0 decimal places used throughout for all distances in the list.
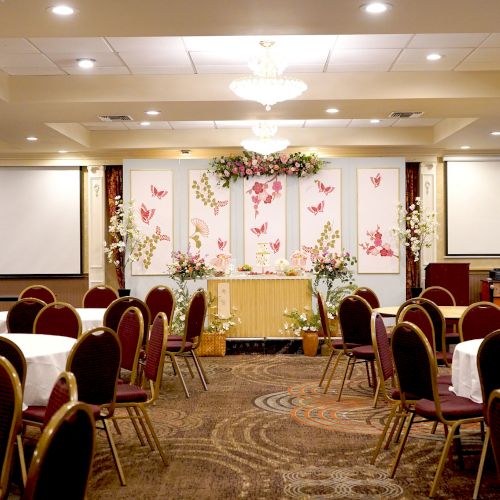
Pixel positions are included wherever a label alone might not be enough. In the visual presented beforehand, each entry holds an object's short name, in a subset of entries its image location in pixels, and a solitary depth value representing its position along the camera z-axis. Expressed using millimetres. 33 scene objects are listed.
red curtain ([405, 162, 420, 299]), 14070
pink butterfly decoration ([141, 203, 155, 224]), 13266
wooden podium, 12656
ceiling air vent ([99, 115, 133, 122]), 9842
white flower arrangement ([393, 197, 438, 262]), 13062
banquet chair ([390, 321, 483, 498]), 4512
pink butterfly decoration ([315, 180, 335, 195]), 13227
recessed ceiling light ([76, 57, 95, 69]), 8000
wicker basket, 10594
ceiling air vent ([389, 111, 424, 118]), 9702
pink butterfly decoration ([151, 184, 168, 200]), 13266
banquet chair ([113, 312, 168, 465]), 5105
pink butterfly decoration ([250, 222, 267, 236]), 13281
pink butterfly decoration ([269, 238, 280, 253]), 13258
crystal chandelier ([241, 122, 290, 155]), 10664
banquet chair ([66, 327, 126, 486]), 4484
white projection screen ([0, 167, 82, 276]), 14102
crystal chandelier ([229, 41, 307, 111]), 7297
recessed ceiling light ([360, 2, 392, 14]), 5535
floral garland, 13117
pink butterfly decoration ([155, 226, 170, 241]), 13273
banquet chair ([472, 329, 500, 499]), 4230
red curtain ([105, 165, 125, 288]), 14116
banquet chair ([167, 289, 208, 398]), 7799
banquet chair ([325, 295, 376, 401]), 7227
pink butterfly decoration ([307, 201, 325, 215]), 13227
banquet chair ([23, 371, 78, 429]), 2814
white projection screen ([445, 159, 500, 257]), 13945
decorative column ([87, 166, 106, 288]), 13945
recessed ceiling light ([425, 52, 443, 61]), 7963
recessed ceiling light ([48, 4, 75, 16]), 5469
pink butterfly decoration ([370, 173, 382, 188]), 13180
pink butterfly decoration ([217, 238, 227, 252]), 13242
